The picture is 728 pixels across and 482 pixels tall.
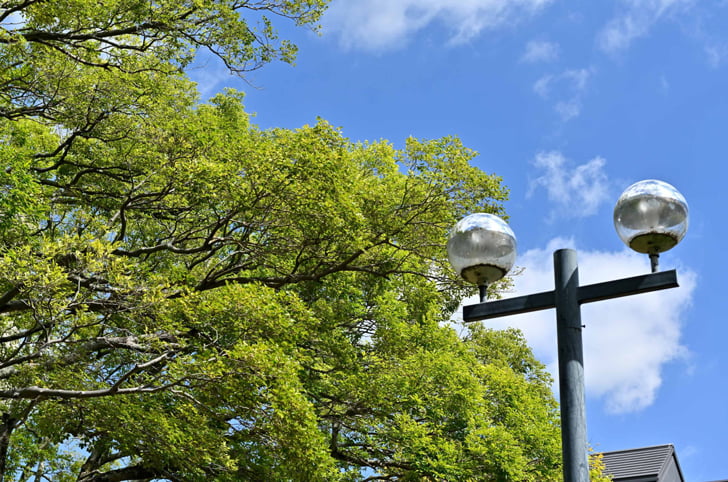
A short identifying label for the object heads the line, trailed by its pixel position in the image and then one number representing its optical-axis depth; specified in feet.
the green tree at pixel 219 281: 36.68
